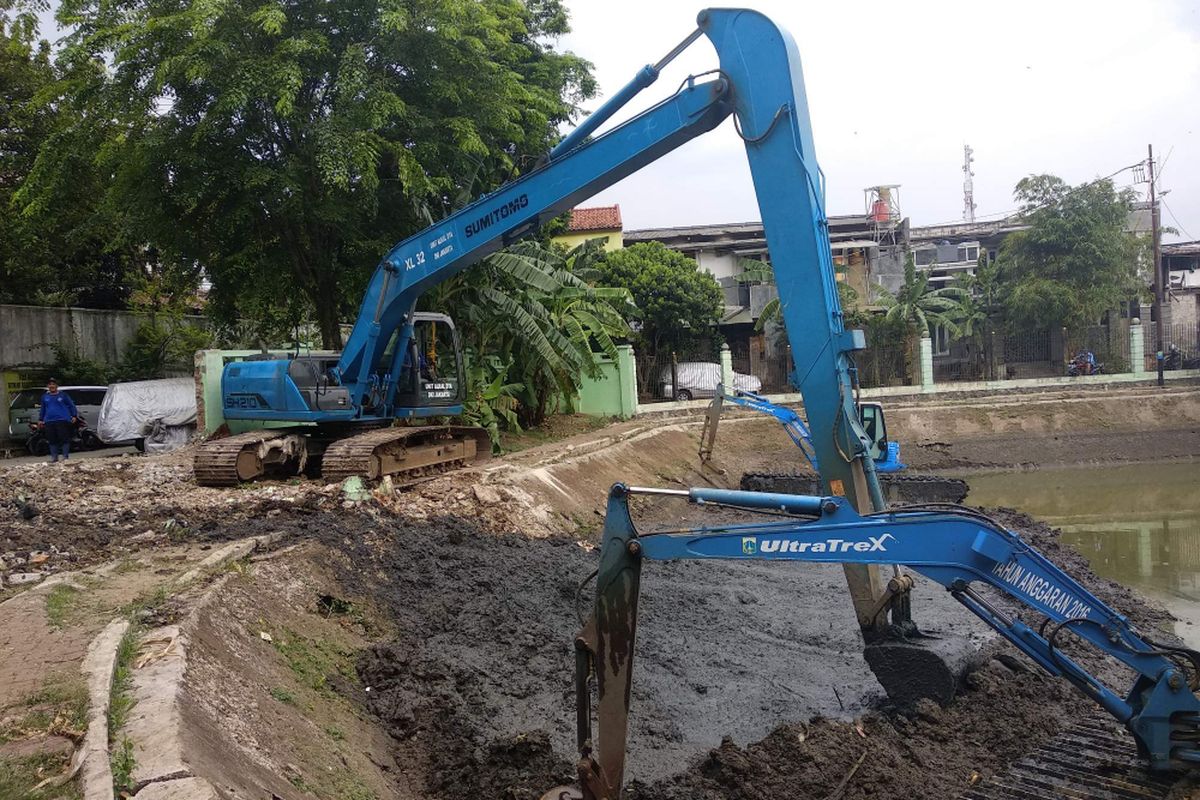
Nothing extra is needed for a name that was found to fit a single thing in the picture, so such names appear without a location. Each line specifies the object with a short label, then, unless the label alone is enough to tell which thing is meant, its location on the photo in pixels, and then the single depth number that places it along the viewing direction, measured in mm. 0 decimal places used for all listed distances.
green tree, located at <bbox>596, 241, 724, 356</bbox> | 24797
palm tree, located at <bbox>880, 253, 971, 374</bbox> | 25719
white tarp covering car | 17016
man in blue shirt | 14062
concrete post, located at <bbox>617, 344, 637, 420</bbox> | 21594
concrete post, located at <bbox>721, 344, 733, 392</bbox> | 23141
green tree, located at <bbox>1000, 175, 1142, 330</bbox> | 24594
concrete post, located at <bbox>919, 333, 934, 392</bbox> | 23922
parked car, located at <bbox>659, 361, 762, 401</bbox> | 25547
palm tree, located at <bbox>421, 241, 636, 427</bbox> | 15141
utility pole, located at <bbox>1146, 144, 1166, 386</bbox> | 25200
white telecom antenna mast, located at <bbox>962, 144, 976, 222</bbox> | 49906
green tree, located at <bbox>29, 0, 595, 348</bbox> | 12258
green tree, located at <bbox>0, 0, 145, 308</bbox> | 13461
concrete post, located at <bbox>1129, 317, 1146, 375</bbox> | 24172
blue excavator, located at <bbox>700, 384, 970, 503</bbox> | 13766
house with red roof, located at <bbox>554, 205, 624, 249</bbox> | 32625
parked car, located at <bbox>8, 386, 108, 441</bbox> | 19125
